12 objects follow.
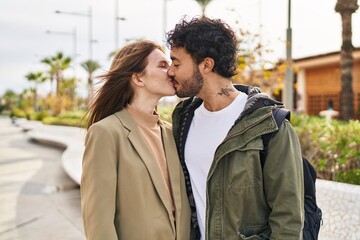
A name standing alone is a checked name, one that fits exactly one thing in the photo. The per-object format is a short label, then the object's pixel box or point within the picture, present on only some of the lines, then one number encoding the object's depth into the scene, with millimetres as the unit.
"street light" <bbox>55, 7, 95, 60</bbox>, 28625
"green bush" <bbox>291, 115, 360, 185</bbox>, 5703
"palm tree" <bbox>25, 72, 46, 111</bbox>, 77106
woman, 2160
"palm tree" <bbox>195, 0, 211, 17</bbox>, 30353
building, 23438
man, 2055
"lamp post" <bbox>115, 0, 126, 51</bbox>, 31098
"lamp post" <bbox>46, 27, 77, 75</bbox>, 36659
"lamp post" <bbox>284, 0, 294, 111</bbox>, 10547
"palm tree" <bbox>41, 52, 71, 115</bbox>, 56125
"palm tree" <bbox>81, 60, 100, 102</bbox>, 57159
